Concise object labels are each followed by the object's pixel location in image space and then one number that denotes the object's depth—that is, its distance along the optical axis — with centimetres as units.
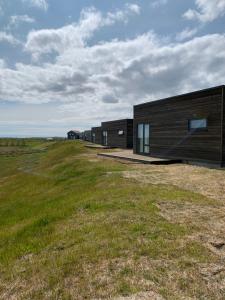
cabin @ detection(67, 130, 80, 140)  7559
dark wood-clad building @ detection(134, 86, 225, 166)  1155
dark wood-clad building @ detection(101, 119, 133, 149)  2761
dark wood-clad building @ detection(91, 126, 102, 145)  3778
